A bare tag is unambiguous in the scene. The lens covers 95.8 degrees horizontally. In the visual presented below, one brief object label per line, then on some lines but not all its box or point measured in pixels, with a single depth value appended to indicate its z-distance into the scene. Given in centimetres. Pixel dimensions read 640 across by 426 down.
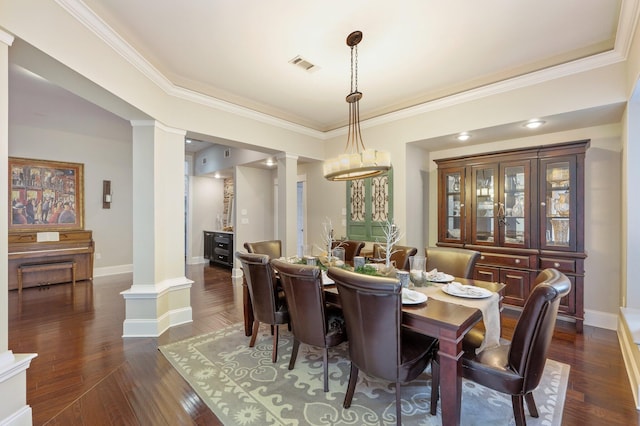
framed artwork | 504
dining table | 157
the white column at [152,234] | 312
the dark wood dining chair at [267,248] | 352
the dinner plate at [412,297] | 187
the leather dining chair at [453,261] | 281
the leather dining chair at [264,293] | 250
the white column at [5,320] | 158
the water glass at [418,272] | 229
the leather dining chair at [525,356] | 148
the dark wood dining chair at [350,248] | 385
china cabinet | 324
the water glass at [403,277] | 221
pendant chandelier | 258
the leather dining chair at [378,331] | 162
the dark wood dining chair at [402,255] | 308
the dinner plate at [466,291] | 200
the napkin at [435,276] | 248
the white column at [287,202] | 479
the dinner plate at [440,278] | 246
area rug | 187
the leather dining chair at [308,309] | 208
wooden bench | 478
